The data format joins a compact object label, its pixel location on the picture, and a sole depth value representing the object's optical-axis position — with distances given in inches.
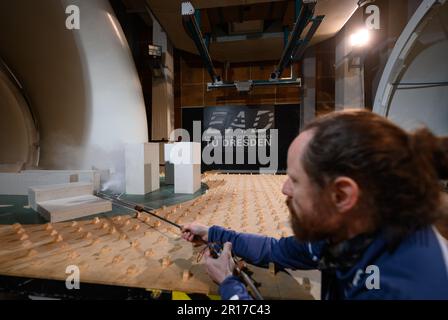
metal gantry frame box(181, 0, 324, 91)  142.1
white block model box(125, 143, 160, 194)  134.5
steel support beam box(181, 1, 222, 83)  141.9
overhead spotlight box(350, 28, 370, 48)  201.3
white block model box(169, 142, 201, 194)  141.6
